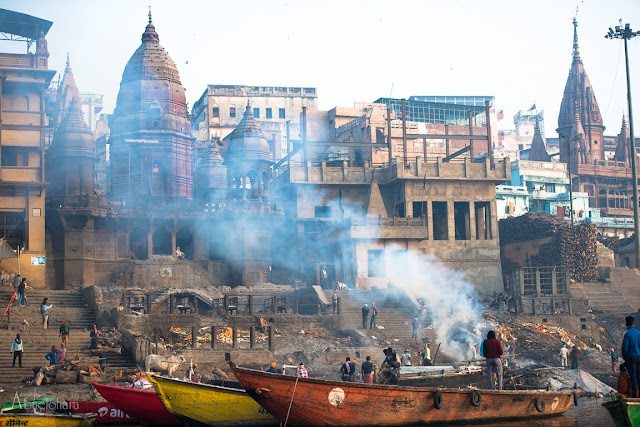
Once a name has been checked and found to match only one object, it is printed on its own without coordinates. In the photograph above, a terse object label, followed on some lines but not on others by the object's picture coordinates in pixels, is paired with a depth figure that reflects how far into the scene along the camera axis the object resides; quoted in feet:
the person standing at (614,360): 116.26
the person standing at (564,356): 114.83
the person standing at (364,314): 126.31
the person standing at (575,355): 107.14
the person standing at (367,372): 81.30
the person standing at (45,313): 112.47
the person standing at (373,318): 126.93
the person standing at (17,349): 95.76
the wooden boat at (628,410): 55.21
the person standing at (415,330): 123.13
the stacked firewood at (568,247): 168.55
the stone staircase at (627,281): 165.07
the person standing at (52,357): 94.10
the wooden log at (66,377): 88.99
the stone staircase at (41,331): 98.68
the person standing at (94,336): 104.12
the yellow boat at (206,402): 69.36
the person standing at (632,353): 57.82
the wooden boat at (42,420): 65.36
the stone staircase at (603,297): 155.02
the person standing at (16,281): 132.12
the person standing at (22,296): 123.75
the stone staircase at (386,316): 123.54
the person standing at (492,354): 71.67
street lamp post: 159.45
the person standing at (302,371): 81.69
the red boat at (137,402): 72.54
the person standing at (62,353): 97.61
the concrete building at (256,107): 264.72
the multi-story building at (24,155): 150.51
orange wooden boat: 65.41
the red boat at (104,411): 73.77
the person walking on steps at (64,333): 104.80
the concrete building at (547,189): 229.45
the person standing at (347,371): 86.07
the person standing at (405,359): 100.29
